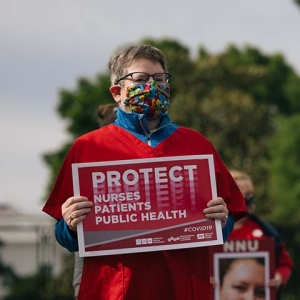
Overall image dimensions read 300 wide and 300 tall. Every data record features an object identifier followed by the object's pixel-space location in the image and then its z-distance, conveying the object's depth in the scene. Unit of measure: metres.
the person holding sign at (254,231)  10.94
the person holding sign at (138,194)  6.29
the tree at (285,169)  52.78
